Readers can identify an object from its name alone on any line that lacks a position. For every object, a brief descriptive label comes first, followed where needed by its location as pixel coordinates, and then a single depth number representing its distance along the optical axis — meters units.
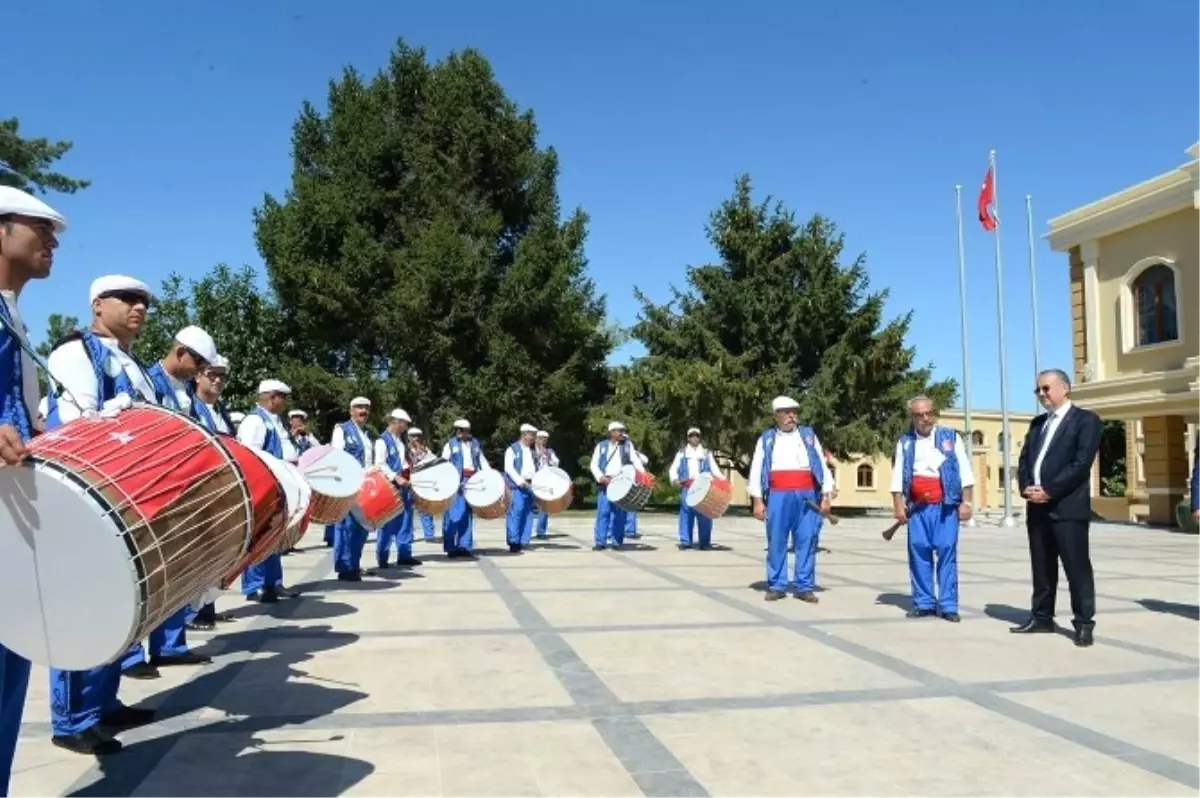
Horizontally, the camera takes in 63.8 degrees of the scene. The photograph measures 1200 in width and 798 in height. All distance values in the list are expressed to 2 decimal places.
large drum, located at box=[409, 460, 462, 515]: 11.60
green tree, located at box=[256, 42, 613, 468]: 30.30
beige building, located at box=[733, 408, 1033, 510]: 45.75
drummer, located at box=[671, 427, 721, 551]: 15.68
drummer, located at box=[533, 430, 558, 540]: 15.41
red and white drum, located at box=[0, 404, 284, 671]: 2.98
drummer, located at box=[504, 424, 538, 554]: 14.43
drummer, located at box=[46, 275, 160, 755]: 4.38
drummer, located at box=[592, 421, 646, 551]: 15.49
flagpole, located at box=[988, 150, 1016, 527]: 23.11
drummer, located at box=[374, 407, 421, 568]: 11.32
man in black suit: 7.30
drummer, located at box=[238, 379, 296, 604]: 8.70
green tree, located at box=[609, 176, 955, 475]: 28.00
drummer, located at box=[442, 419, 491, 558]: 13.02
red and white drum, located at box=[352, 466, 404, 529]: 9.62
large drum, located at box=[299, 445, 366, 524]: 8.09
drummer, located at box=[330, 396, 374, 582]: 10.57
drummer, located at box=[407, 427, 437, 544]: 12.24
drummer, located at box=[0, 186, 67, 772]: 3.26
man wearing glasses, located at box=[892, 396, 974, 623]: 8.27
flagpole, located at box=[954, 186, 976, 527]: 24.48
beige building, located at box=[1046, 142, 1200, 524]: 22.17
